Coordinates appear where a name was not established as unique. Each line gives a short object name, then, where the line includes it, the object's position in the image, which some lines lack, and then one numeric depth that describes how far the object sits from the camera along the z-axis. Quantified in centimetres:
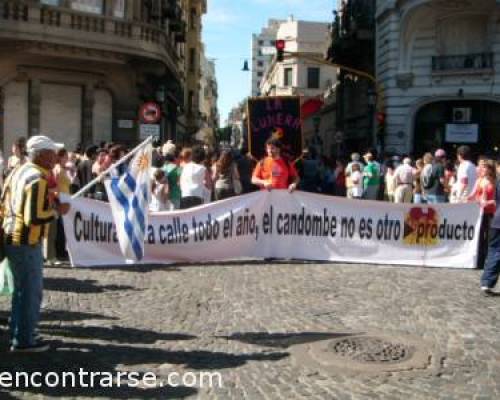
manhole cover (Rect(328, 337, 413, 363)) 639
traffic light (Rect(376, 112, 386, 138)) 2623
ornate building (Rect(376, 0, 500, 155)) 2798
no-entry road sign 1981
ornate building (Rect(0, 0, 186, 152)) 2323
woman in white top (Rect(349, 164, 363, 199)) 1817
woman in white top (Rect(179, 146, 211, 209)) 1238
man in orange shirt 1201
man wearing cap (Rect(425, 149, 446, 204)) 1564
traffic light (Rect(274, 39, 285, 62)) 2564
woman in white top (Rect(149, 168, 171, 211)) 1273
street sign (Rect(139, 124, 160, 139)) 1925
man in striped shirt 616
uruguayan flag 878
